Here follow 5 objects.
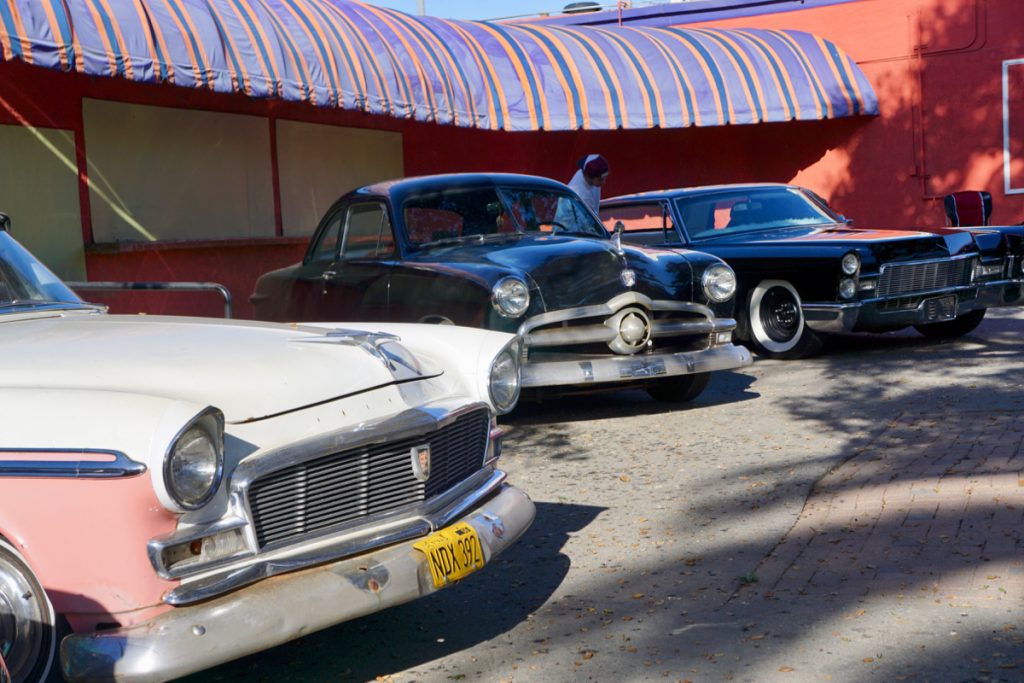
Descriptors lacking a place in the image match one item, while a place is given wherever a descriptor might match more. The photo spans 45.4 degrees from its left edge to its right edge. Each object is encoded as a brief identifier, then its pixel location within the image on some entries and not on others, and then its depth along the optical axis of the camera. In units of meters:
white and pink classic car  2.82
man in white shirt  9.71
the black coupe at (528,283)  6.60
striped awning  9.35
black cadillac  8.83
